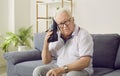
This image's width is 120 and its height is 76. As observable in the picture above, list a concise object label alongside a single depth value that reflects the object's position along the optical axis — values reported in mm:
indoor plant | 4230
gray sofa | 2611
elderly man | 1967
